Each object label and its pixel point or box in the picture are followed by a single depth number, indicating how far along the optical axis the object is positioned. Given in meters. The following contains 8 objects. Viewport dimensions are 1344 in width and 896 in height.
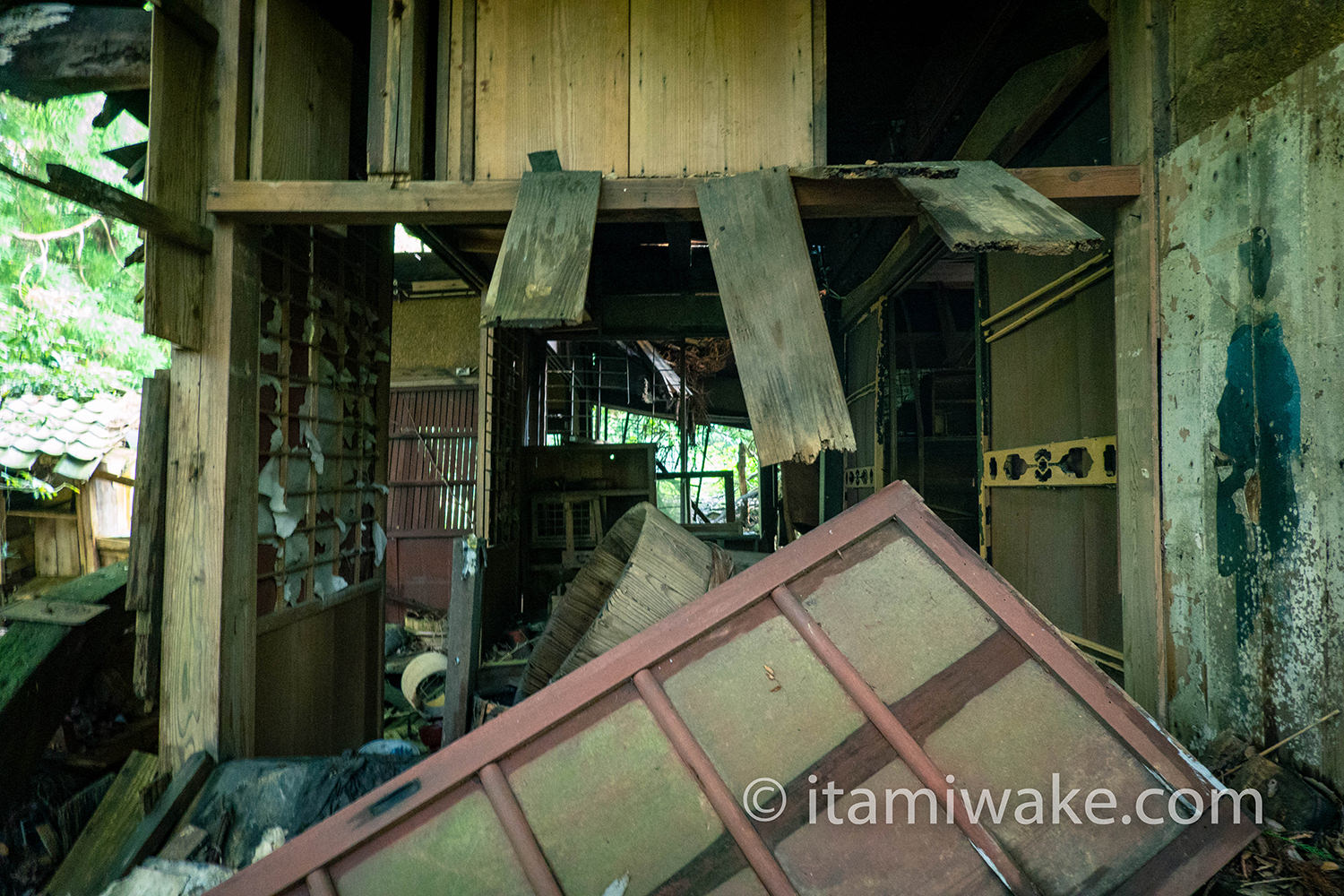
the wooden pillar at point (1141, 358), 2.93
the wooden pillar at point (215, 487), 3.12
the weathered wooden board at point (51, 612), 3.72
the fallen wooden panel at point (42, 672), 3.40
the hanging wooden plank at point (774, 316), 2.52
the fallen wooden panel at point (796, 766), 1.72
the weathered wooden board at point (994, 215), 2.46
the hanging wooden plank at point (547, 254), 2.53
